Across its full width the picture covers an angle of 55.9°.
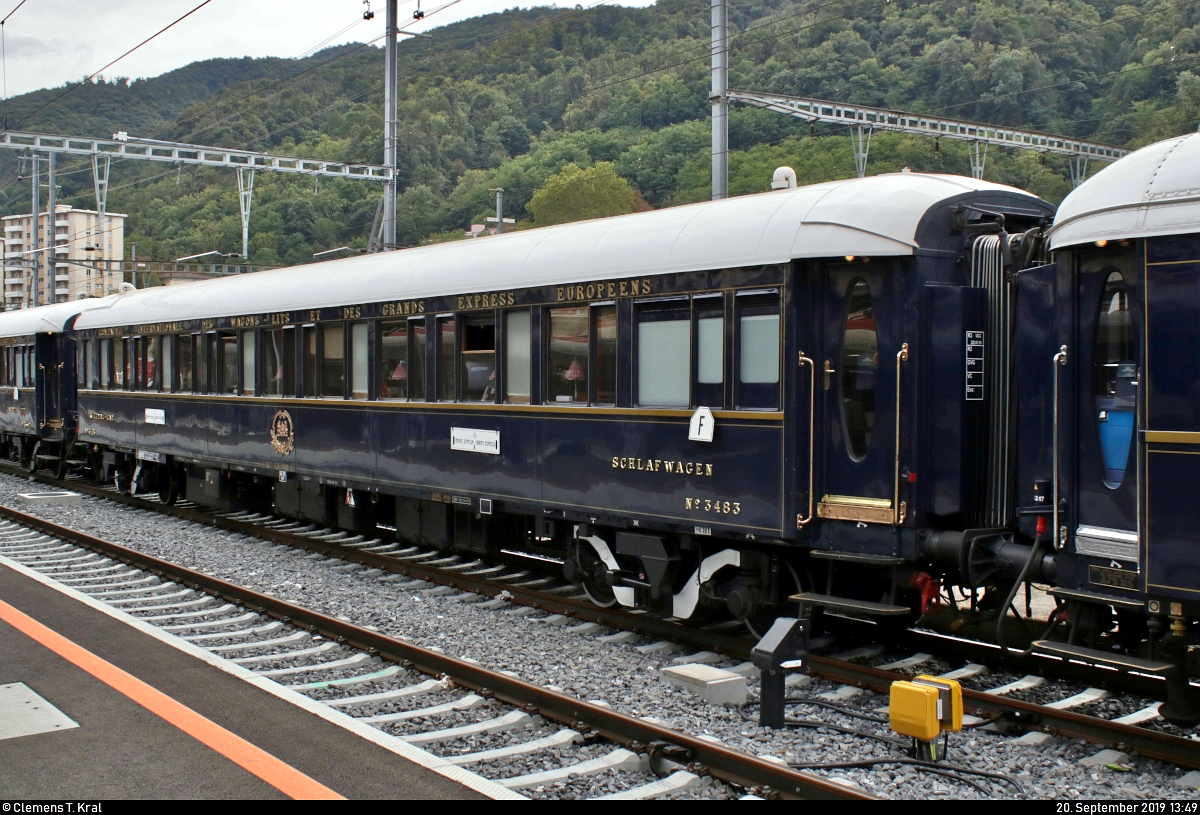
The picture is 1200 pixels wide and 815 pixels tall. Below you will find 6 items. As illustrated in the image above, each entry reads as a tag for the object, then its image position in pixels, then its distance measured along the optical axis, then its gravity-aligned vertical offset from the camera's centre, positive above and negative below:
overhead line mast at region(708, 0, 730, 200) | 13.50 +3.46
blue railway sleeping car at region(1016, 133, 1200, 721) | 5.76 -0.18
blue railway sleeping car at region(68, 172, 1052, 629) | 7.49 -0.08
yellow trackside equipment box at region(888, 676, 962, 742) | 5.73 -1.67
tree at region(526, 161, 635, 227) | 72.94 +12.52
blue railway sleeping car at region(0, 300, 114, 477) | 22.41 +0.02
